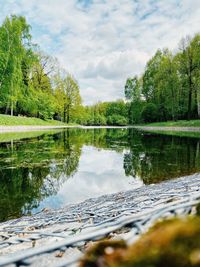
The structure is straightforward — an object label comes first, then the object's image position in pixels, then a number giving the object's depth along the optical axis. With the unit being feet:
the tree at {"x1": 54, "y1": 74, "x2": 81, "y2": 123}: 151.81
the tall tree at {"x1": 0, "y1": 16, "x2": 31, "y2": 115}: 86.19
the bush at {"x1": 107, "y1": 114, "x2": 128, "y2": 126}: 215.67
